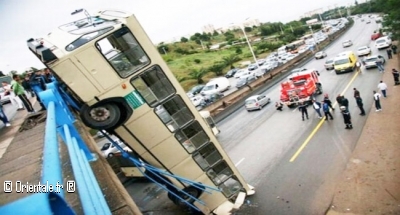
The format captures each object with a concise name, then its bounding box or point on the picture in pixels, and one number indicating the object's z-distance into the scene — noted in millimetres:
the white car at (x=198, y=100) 32781
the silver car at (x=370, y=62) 30469
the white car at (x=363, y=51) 39094
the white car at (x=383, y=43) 40844
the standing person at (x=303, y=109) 20969
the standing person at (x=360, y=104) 18853
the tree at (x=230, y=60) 64006
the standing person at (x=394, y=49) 35772
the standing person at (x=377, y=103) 18422
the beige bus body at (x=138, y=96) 7618
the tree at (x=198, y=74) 53438
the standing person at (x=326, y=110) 19453
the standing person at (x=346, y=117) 17281
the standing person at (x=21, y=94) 12055
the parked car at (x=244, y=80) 40500
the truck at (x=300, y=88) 23906
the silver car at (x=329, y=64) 35919
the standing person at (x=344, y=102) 18078
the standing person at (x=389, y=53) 33781
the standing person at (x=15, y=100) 14641
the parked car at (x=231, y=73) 56391
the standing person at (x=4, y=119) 10547
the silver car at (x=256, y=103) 27062
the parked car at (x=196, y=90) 43844
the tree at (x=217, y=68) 59000
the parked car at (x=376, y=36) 54019
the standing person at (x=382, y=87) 20766
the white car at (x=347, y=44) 53531
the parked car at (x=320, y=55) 47344
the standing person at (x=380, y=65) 28484
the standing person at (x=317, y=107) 20297
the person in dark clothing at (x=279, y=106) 25109
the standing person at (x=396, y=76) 23078
